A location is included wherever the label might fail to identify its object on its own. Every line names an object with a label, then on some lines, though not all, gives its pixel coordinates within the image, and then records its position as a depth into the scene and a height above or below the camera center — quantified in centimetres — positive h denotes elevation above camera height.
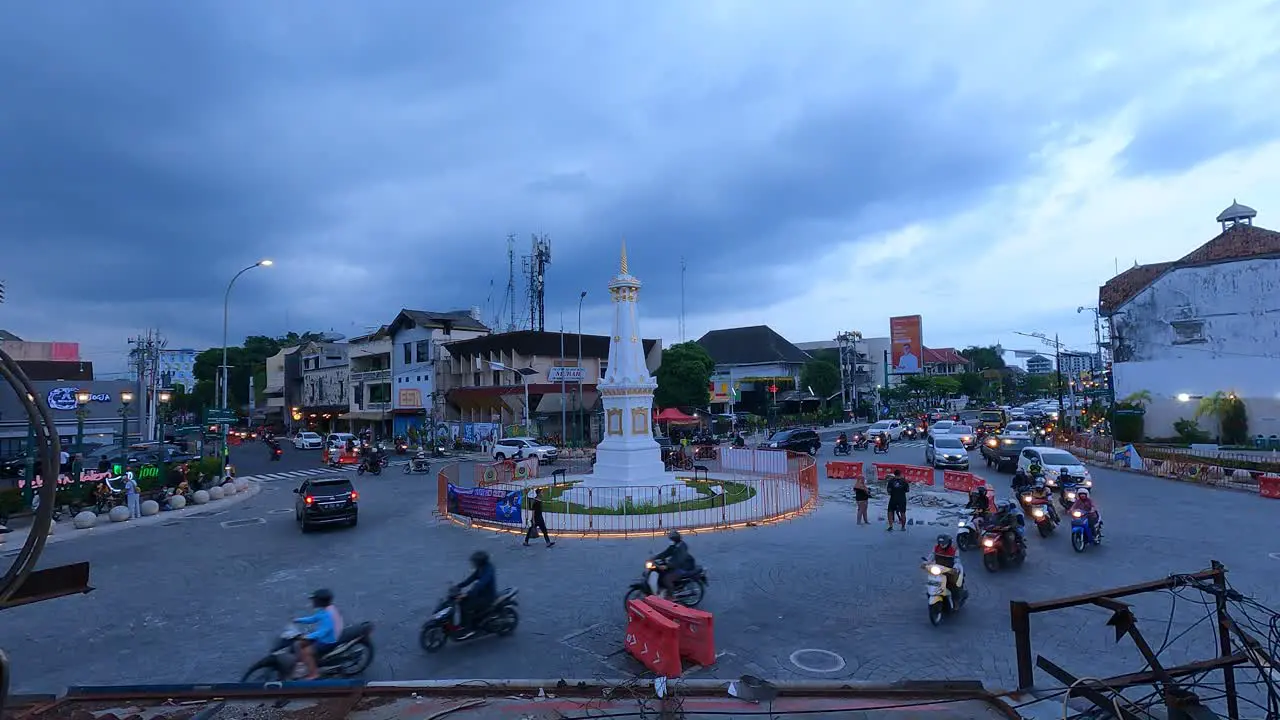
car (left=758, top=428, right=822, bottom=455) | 3644 -314
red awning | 4566 -197
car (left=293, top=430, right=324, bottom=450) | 4953 -334
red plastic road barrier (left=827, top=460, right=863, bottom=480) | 2627 -354
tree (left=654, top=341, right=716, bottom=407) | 5597 +86
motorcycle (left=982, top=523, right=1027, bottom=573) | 1194 -315
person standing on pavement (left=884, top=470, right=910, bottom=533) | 1582 -283
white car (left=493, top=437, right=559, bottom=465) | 3569 -318
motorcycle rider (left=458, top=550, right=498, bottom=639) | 893 -277
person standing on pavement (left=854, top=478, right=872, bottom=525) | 1648 -289
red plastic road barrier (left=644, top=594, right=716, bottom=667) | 799 -305
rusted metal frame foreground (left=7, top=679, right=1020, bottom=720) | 653 -314
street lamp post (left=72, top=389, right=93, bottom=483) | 2025 -148
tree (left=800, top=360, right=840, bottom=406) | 7206 +95
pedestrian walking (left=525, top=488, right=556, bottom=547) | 1511 -307
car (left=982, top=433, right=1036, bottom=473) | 2680 -286
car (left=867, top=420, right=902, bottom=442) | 4506 -313
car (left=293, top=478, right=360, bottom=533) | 1708 -281
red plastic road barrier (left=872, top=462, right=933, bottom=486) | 2373 -336
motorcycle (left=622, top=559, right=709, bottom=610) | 988 -311
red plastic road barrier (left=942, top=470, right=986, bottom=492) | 2122 -333
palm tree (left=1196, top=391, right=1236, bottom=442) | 3475 -159
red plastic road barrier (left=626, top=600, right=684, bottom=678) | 759 -305
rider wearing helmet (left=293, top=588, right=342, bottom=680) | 748 -280
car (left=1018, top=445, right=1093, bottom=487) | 1967 -261
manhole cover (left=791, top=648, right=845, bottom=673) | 779 -341
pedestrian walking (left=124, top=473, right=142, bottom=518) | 2017 -289
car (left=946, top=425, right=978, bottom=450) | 3778 -315
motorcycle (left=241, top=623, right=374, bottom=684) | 742 -309
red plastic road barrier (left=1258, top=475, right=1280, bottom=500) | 1956 -340
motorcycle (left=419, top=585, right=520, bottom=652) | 873 -318
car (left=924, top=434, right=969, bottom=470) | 2747 -305
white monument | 2181 -55
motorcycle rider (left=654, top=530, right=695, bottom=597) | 991 -275
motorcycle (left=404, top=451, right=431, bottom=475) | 3206 -348
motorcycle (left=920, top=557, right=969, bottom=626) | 926 -300
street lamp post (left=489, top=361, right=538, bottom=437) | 4512 +150
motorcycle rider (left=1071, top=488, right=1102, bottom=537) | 1339 -268
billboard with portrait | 8188 +505
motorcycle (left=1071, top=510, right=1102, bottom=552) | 1327 -313
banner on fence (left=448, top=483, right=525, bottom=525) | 1722 -301
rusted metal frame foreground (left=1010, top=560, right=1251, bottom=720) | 445 -198
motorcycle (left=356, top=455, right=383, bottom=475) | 3167 -343
